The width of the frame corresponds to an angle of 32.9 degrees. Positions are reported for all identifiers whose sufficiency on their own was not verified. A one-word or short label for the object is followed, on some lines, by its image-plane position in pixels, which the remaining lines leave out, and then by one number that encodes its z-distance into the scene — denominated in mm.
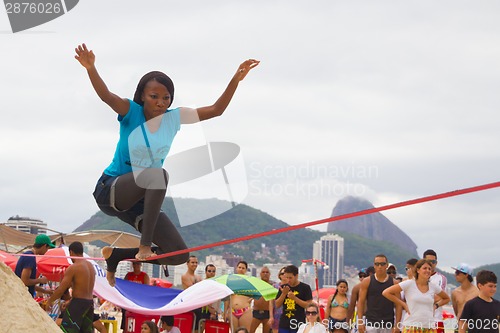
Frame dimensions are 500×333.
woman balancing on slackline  7082
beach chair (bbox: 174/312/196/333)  13531
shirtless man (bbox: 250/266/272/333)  14281
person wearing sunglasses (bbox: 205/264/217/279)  14625
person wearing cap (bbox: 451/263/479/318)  10805
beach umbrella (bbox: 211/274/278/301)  13445
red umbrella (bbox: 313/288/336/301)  24469
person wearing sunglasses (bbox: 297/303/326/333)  11500
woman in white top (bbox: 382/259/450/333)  10094
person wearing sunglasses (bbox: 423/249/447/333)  10328
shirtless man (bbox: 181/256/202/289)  13822
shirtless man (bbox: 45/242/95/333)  9211
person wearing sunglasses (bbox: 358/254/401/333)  10953
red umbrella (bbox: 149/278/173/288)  25578
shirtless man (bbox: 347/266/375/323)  11680
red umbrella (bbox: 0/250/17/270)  13245
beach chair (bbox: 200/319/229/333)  13531
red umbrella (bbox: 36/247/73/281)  13008
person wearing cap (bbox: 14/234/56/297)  10162
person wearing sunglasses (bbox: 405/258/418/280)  11329
